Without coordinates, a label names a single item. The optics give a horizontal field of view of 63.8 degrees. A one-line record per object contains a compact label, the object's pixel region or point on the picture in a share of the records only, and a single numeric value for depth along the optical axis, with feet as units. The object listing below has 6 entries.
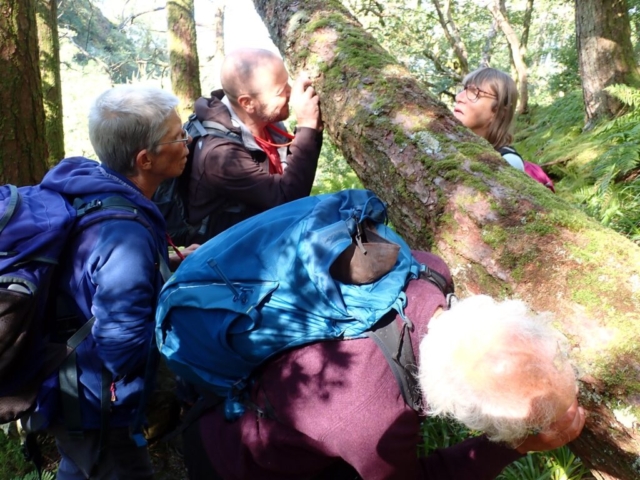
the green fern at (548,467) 8.95
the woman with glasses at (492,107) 12.55
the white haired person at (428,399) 4.53
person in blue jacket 6.76
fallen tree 5.81
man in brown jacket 9.82
